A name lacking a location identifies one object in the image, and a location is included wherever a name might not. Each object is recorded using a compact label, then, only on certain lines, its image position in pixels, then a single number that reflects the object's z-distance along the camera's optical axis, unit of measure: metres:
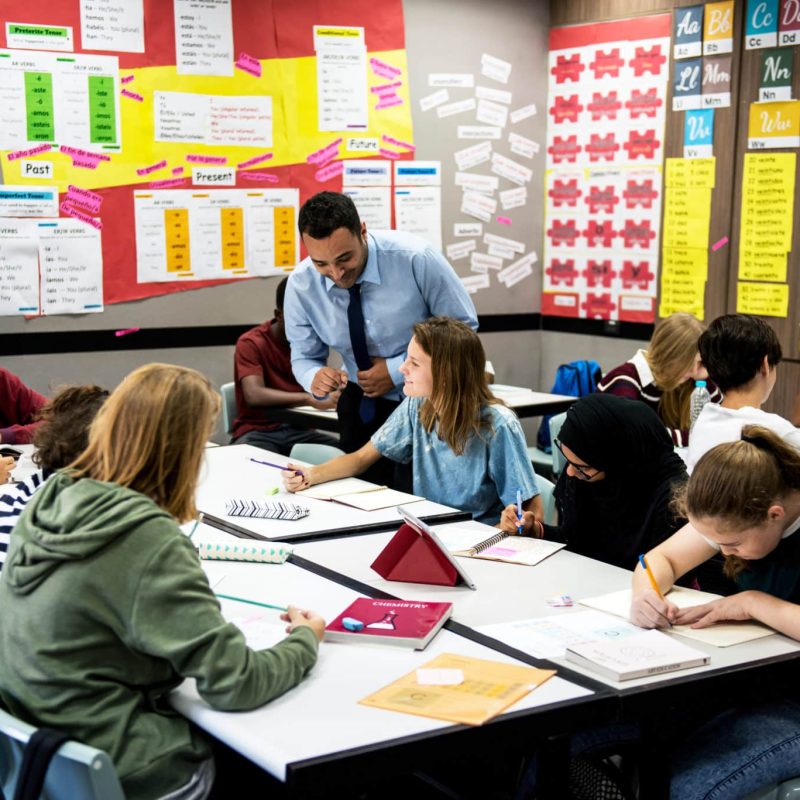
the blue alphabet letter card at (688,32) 5.26
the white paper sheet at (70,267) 4.91
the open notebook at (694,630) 2.06
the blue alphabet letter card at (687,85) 5.30
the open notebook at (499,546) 2.60
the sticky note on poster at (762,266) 4.99
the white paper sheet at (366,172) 5.65
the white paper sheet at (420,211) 5.85
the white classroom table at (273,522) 2.84
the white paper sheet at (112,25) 4.89
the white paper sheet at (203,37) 5.11
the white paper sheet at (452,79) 5.86
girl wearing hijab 2.68
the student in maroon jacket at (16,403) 3.94
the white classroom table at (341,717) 1.58
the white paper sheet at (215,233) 5.16
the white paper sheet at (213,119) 5.13
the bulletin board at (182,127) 4.84
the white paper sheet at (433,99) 5.85
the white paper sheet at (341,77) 5.52
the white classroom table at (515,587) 2.00
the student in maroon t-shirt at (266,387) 4.78
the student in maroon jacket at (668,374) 4.09
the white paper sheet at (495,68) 6.01
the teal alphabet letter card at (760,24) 4.91
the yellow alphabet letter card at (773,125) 4.88
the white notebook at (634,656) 1.86
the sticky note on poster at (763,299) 4.99
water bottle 4.20
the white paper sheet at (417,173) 5.82
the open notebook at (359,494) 3.10
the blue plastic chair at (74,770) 1.47
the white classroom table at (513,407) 4.57
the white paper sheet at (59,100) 4.76
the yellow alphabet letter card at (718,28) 5.11
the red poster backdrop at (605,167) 5.63
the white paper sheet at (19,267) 4.83
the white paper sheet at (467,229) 6.06
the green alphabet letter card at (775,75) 4.87
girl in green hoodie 1.64
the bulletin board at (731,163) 4.93
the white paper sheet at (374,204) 5.71
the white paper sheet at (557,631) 2.01
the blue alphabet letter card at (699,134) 5.28
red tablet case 2.39
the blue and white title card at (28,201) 4.80
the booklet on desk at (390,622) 2.01
